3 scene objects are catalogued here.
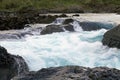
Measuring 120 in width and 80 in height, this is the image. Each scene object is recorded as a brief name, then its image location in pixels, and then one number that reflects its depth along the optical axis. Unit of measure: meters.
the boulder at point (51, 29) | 13.83
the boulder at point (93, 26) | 15.70
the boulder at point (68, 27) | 15.03
